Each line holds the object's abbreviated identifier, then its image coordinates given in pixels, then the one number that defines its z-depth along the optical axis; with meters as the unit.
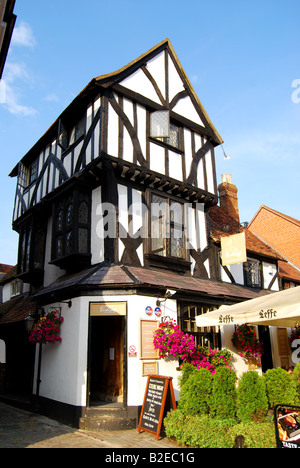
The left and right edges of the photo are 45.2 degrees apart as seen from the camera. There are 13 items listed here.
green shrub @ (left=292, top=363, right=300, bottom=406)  5.96
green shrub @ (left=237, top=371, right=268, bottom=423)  6.08
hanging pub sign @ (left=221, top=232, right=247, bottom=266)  12.17
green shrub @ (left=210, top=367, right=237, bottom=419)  6.52
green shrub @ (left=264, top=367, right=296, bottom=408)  6.16
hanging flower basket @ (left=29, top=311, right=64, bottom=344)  9.75
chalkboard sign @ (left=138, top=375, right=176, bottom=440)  7.24
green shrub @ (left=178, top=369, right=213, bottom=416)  6.80
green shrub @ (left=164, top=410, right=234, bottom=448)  5.98
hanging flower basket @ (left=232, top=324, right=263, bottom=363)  11.44
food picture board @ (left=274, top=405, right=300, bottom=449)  4.39
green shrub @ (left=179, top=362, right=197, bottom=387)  8.10
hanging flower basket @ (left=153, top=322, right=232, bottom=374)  9.02
